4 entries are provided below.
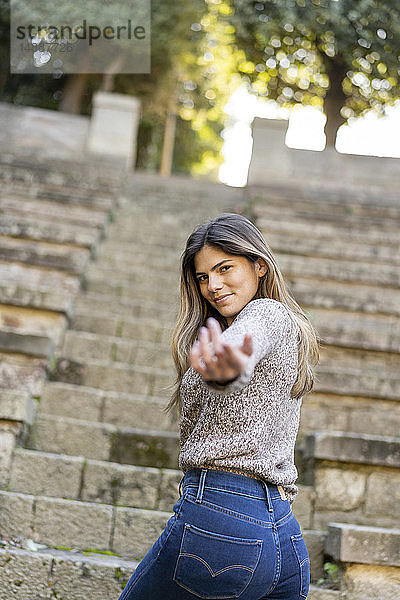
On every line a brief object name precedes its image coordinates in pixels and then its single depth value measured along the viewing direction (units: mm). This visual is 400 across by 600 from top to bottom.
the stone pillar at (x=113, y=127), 9914
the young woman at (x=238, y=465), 1544
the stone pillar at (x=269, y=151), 9539
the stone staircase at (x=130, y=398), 2748
